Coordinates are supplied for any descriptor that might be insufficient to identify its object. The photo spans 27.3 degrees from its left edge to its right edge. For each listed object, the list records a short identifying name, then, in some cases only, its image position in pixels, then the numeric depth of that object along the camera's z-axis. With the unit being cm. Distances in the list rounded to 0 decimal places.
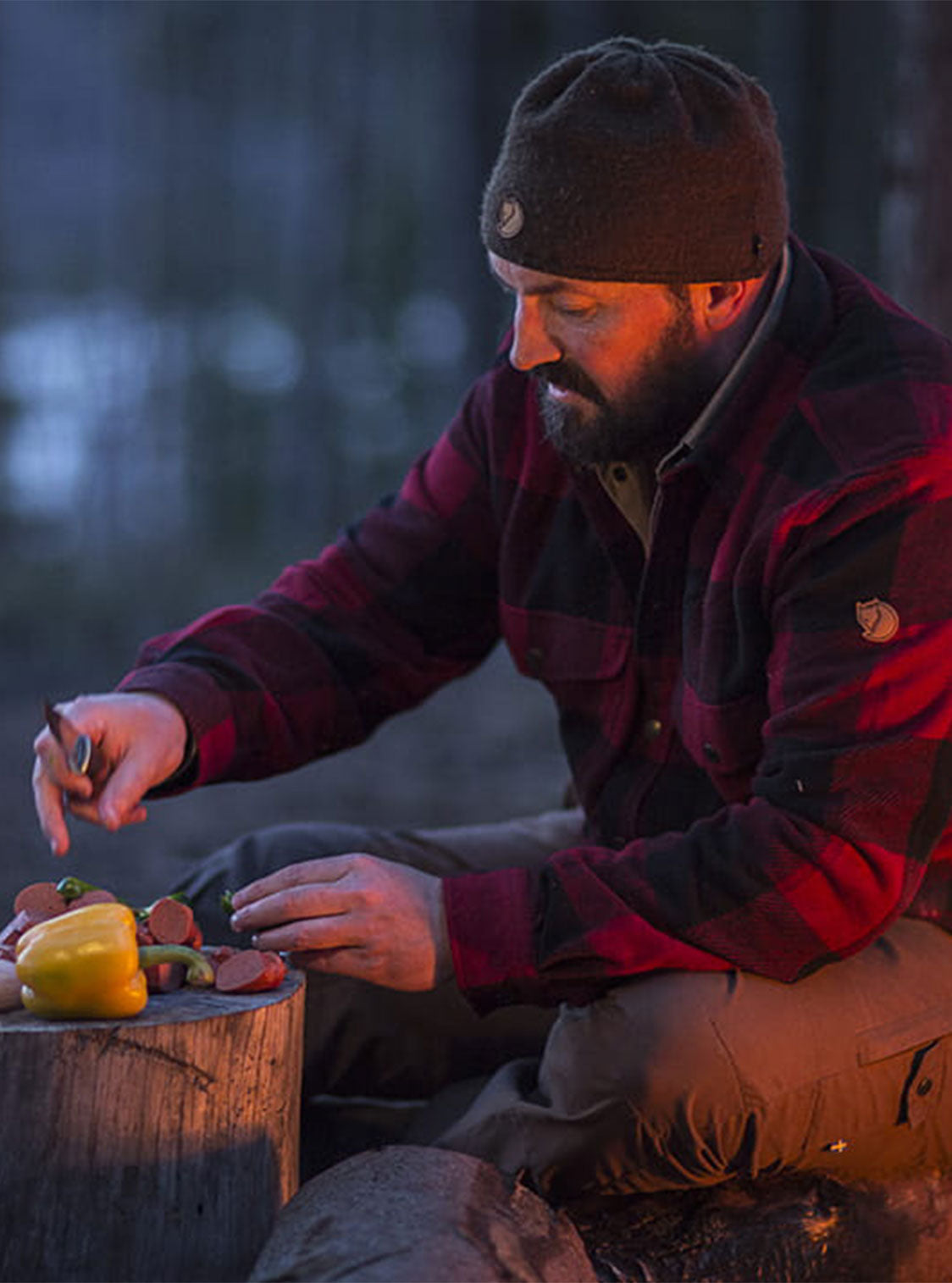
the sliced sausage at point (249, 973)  251
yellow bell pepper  239
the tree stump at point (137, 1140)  237
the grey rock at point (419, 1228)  227
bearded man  259
